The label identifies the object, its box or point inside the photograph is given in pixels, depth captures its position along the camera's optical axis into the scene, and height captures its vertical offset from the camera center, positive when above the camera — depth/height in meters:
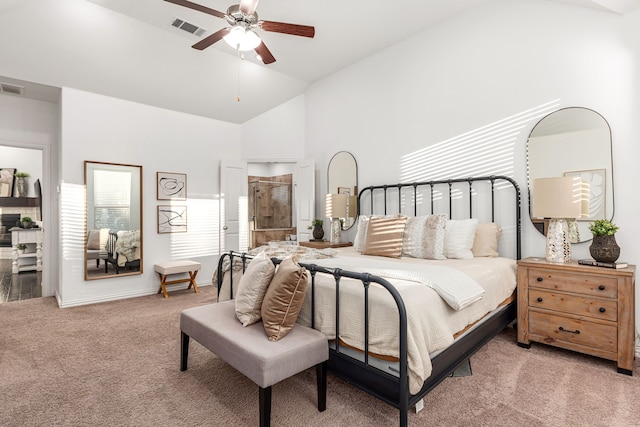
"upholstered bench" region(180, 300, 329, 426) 1.57 -0.72
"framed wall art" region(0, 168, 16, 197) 7.07 +0.78
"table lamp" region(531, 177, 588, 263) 2.45 +0.04
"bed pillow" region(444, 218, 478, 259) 3.00 -0.24
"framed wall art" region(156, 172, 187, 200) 4.86 +0.45
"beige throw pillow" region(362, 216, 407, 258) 3.08 -0.23
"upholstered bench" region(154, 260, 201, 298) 4.53 -0.79
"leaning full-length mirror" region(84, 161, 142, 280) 4.29 -0.06
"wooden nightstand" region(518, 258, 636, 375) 2.23 -0.72
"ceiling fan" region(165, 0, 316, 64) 2.53 +1.61
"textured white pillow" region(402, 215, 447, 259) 3.00 -0.23
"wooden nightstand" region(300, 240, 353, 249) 4.30 -0.42
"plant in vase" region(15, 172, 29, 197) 7.16 +0.74
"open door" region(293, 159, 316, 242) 4.99 +0.28
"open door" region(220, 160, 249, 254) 5.33 +0.14
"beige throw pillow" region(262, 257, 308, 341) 1.77 -0.49
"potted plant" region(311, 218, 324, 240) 4.69 -0.23
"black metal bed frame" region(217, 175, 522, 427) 1.53 -0.84
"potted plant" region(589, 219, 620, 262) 2.35 -0.23
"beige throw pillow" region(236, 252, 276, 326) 1.96 -0.48
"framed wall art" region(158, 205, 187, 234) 4.87 -0.06
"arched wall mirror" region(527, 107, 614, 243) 2.64 +0.49
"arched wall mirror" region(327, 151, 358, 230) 4.51 +0.50
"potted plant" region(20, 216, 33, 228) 6.59 -0.12
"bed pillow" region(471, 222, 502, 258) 3.06 -0.27
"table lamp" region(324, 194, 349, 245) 4.34 +0.06
